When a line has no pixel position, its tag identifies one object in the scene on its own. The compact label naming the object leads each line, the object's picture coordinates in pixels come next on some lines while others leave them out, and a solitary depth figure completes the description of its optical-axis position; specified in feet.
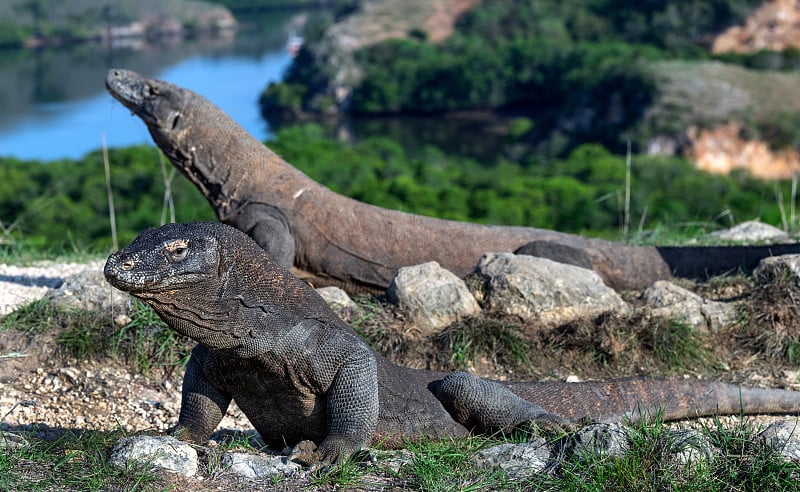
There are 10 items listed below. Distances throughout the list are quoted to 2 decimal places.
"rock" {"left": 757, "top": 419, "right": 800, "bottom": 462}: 25.63
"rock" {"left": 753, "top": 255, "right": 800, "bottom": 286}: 42.32
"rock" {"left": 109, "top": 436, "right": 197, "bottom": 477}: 25.84
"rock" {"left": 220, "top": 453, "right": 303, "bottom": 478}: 26.08
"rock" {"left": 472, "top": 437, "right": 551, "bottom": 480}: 25.84
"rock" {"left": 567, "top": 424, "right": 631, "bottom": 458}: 25.58
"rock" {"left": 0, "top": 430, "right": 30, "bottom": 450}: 26.97
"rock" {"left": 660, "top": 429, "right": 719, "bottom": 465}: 25.29
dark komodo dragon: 24.80
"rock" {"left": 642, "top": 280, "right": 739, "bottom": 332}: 42.37
